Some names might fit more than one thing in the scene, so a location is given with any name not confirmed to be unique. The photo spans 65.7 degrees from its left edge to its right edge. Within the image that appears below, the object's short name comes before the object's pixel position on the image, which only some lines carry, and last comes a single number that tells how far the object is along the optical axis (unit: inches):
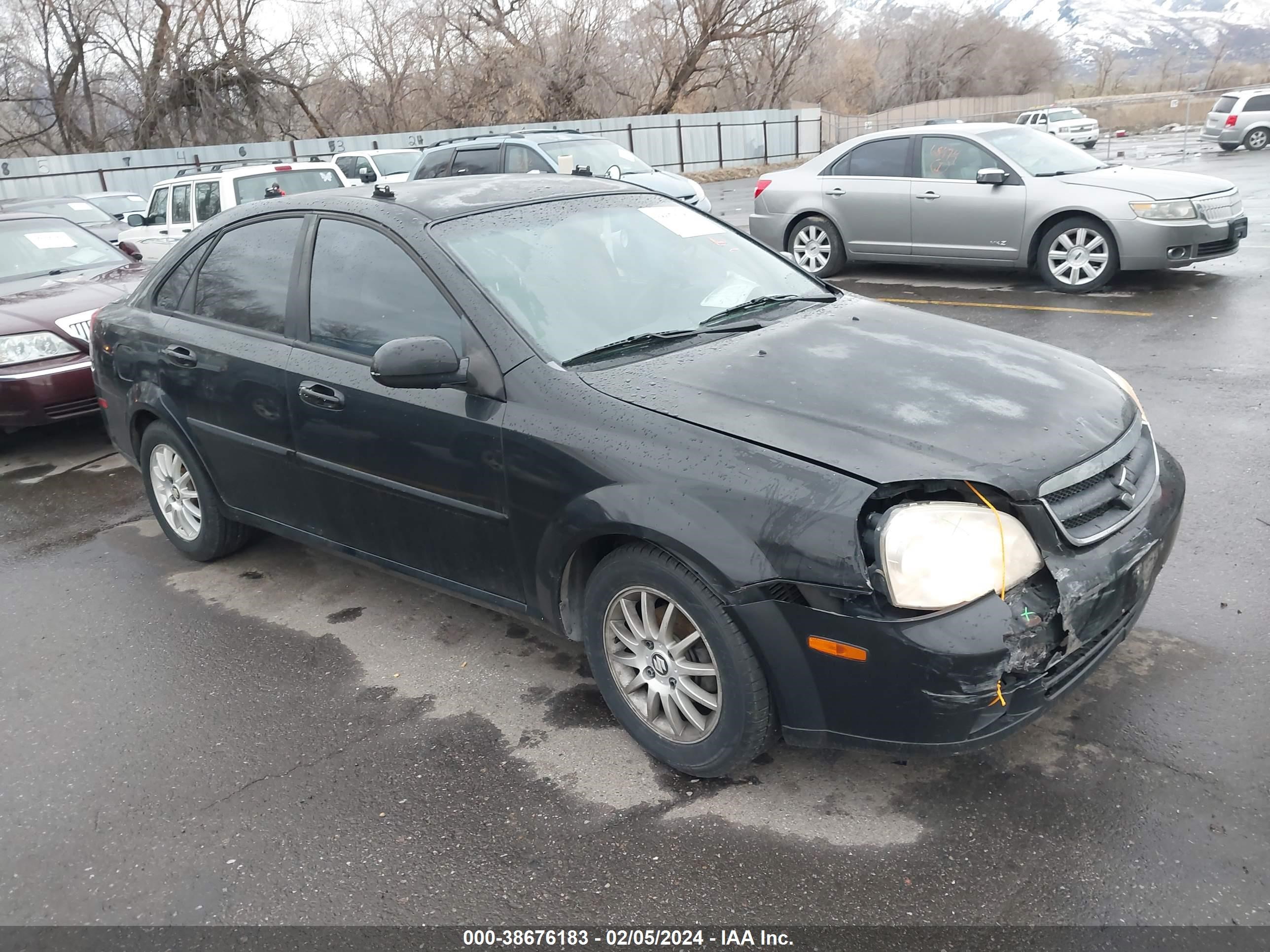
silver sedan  353.7
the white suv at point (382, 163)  722.2
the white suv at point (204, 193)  455.2
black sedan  103.0
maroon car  262.5
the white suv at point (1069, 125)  1443.2
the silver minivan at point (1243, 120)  1027.9
